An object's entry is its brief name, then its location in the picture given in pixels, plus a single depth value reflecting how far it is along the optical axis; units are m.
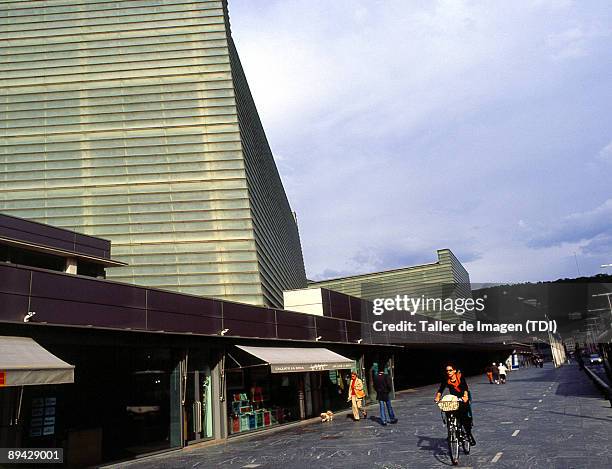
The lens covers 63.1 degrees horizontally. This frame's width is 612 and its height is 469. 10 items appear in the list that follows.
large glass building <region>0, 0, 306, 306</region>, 47.94
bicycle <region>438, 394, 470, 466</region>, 8.98
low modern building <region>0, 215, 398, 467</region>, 10.78
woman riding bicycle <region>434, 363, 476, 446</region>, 9.84
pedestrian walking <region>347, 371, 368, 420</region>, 17.94
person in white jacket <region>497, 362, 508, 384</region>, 35.47
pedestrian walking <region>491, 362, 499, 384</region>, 39.41
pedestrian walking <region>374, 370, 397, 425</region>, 15.86
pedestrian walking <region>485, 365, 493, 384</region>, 38.75
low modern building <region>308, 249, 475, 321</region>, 147.25
